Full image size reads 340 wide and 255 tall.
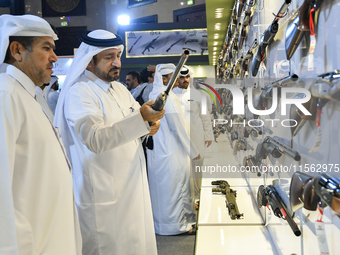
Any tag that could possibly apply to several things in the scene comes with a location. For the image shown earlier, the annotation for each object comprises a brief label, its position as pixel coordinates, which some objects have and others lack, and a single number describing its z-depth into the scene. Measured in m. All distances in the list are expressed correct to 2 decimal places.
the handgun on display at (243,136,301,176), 1.40
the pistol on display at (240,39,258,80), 2.27
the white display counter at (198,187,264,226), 2.28
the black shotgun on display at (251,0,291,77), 1.43
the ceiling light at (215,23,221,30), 5.36
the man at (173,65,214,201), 4.18
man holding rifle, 1.87
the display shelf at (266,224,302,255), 1.45
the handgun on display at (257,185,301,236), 1.39
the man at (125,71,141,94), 6.04
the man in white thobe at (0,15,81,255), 1.22
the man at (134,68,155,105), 4.91
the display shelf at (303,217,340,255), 1.00
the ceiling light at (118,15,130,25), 15.79
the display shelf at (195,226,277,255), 1.87
